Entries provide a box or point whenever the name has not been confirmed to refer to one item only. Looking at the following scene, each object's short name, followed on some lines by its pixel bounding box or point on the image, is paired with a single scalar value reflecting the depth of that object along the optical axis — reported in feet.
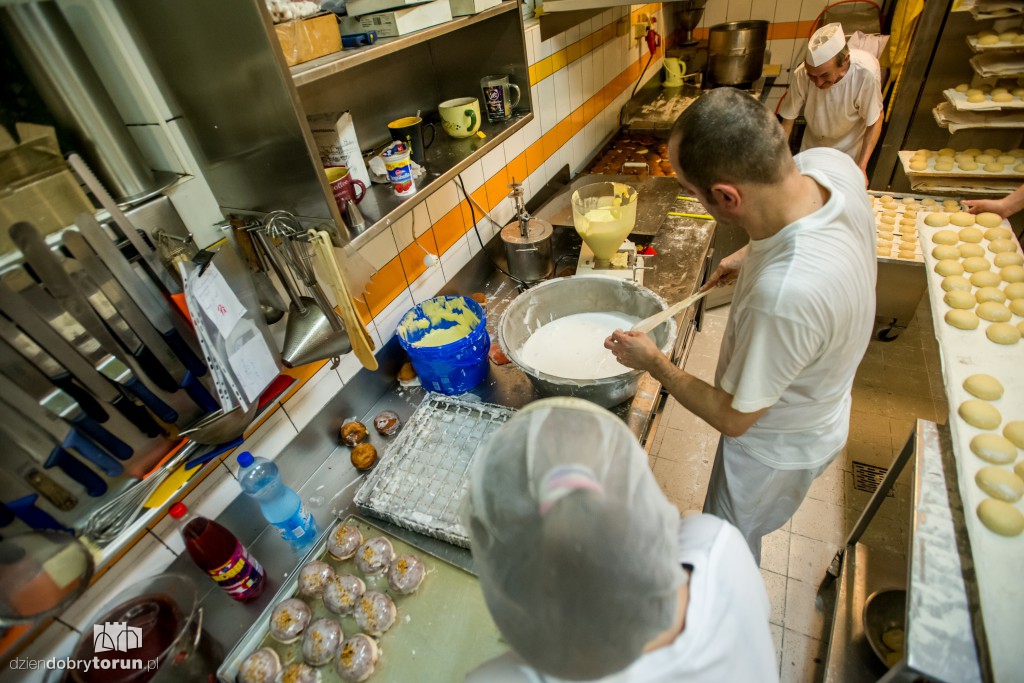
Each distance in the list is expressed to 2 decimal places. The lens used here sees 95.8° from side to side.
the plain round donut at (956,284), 6.17
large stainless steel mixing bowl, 4.12
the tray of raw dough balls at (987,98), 7.61
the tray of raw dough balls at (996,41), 7.27
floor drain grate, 6.86
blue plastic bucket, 4.57
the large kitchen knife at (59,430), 2.53
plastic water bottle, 3.64
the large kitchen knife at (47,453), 2.57
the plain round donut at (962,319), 5.64
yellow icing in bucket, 5.02
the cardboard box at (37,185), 2.52
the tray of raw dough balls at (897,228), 7.70
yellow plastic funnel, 5.51
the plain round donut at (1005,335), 5.38
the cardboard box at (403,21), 3.17
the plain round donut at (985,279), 6.12
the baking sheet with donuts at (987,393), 3.49
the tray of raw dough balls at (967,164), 8.05
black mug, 4.07
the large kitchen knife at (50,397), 2.50
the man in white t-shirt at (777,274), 3.08
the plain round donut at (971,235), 6.91
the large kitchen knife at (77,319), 2.40
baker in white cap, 8.27
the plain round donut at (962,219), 7.30
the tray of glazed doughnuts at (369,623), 3.09
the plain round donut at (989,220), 7.13
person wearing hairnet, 1.56
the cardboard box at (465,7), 3.77
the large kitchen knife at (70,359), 2.39
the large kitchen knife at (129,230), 2.59
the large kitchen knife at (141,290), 2.64
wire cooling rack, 3.72
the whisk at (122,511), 2.88
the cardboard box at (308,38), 2.75
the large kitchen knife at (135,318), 2.66
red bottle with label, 3.30
